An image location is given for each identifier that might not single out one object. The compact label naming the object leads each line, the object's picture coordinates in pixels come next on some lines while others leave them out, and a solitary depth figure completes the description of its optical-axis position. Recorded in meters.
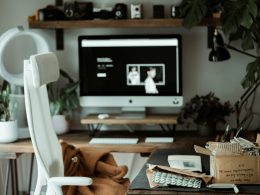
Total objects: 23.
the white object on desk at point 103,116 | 3.49
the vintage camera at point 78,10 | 3.53
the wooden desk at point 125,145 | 3.18
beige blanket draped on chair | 2.72
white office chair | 2.39
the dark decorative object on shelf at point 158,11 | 3.51
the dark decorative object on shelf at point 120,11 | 3.50
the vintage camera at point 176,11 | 3.45
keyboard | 3.29
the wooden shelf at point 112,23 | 3.41
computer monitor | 3.46
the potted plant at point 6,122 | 3.26
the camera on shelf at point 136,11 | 3.50
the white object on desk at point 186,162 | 2.23
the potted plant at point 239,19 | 3.05
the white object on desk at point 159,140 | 3.28
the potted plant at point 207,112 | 3.40
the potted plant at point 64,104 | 3.55
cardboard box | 2.03
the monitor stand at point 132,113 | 3.47
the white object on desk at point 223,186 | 1.97
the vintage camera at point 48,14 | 3.52
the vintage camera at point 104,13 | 3.53
